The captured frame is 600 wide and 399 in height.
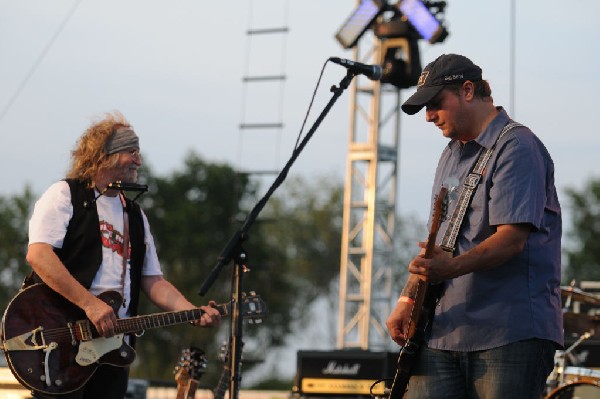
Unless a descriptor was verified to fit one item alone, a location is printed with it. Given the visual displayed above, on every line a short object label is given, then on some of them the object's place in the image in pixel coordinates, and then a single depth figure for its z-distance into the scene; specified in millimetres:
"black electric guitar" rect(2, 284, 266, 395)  10992
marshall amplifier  19125
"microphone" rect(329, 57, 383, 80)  11172
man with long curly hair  10953
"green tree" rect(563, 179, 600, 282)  91000
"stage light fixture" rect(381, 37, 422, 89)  23250
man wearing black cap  8164
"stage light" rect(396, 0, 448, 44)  22891
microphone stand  10609
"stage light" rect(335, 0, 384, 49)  23437
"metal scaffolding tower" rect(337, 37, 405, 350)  24766
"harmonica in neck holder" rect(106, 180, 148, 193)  10993
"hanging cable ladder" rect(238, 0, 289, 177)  35000
